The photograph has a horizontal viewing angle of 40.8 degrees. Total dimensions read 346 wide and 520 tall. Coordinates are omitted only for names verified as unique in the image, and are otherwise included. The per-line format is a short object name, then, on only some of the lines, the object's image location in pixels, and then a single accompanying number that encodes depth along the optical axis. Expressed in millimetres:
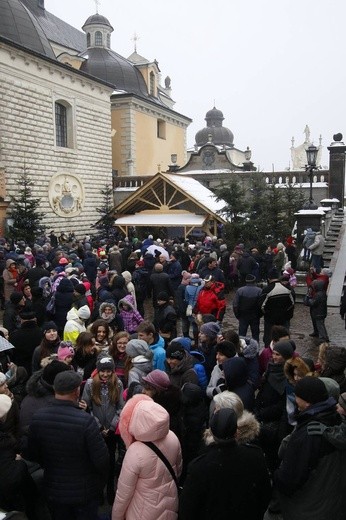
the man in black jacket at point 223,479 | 2889
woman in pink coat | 3160
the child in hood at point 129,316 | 7664
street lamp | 16031
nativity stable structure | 19766
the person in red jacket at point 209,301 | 8328
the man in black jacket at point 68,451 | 3416
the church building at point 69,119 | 21859
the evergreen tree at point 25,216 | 20422
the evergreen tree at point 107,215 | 22967
